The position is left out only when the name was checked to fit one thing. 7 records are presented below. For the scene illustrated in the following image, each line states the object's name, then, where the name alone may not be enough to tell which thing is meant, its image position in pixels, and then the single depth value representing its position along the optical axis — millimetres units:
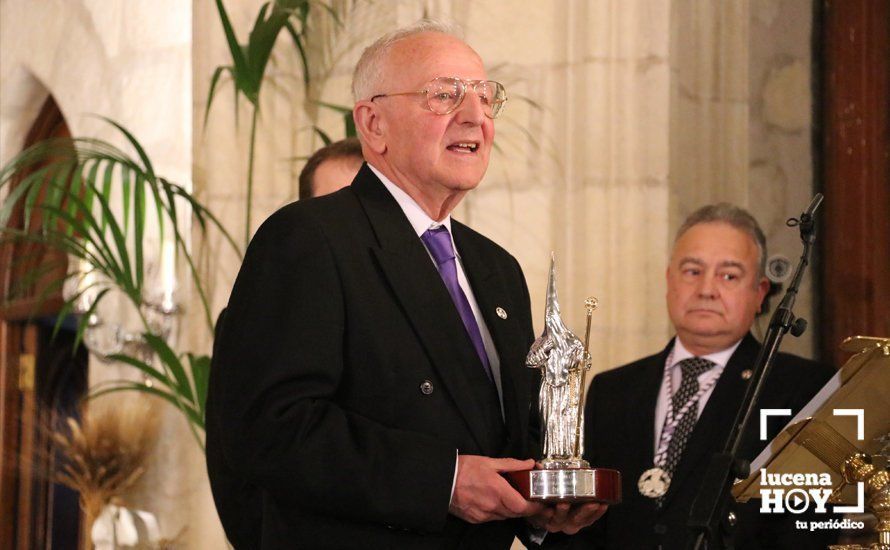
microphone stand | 4359
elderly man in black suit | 4225
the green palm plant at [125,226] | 9367
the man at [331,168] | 6557
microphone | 4813
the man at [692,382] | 6806
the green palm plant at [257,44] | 9189
